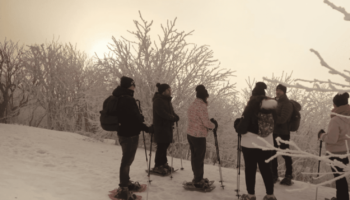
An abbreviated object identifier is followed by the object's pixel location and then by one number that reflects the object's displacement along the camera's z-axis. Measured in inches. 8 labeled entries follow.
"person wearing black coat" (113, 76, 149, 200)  159.6
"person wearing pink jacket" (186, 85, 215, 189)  185.2
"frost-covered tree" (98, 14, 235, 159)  418.6
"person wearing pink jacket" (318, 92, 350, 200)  147.2
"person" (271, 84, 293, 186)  195.9
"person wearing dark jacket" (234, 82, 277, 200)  155.6
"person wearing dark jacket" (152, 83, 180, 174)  211.2
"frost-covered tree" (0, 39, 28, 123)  535.5
